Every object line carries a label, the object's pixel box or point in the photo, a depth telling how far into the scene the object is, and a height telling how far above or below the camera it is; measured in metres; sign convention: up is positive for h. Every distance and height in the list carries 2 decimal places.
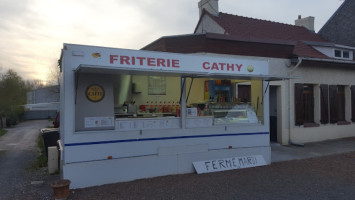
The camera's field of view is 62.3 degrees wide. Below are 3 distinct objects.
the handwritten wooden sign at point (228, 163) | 7.03 -1.46
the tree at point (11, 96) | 27.38 +1.08
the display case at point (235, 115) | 7.82 -0.27
